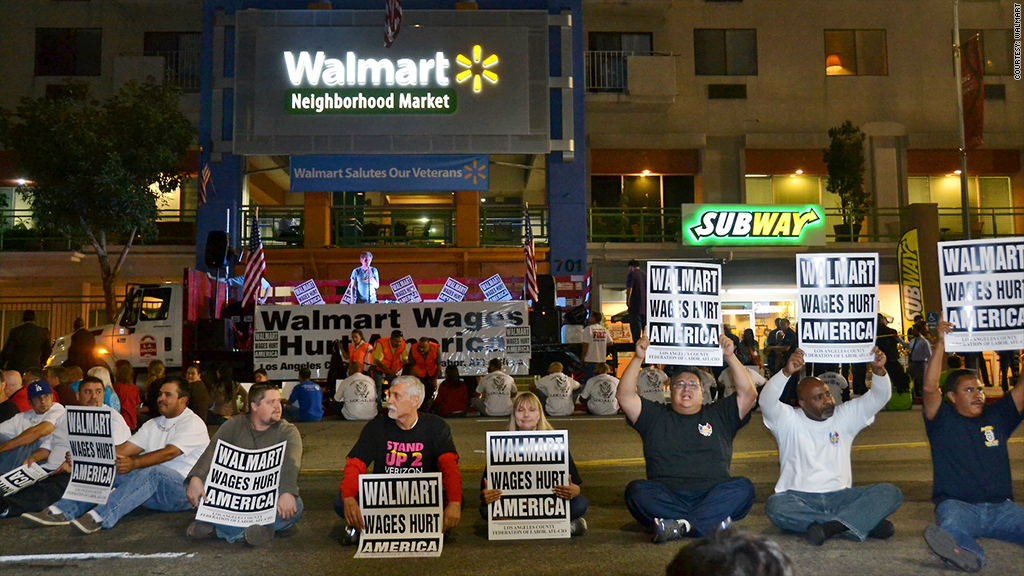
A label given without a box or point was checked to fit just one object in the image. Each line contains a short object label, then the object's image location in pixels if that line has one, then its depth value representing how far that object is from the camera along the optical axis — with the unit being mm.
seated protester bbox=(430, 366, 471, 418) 15812
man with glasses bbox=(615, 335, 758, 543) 6723
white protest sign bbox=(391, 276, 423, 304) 20266
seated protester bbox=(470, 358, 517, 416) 15305
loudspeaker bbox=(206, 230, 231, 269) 19934
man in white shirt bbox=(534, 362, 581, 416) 15258
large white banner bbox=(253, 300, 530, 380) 18797
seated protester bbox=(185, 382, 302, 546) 6980
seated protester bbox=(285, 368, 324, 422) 15375
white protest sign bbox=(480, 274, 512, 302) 20250
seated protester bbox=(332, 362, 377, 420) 15023
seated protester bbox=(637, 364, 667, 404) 14602
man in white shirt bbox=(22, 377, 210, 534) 7527
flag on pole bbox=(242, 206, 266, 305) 20031
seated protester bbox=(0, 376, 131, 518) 8055
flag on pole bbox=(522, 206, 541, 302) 19609
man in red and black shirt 6668
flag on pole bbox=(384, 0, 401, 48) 19344
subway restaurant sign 25734
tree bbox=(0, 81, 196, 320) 21641
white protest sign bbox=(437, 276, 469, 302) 19953
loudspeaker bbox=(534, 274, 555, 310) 19719
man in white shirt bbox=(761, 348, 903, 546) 6684
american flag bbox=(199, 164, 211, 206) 22578
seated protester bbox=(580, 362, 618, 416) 15406
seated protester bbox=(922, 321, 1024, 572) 6227
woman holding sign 6961
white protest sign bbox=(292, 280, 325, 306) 19531
